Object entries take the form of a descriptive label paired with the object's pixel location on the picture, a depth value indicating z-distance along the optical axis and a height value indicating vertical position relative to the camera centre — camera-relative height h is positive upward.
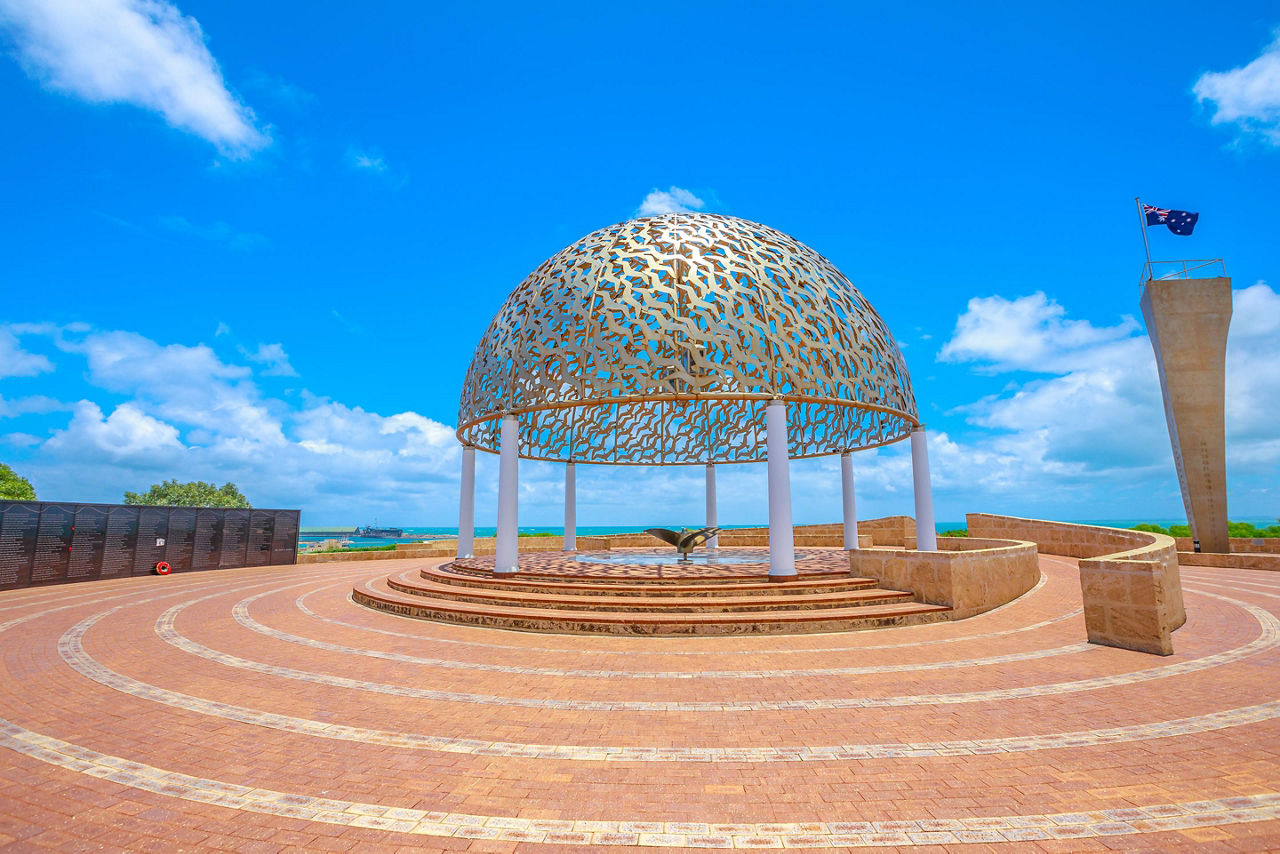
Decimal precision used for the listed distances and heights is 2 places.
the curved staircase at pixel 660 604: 11.28 -1.99
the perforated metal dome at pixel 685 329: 15.25 +5.21
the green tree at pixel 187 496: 59.66 +1.81
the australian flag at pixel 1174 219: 25.08 +12.96
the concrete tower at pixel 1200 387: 24.30 +5.39
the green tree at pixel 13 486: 43.88 +2.07
